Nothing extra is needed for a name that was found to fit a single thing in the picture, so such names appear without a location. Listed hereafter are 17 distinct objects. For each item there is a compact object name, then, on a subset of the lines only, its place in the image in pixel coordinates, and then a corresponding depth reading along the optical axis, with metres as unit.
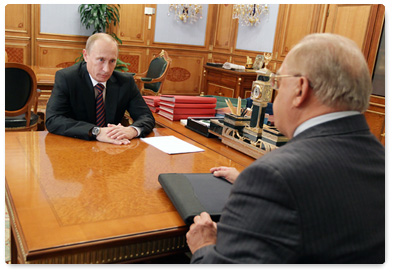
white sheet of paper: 1.90
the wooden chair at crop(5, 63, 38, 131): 3.27
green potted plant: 6.66
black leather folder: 1.19
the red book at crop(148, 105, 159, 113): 2.76
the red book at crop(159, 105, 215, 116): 2.55
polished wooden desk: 1.04
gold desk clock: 1.90
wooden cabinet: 6.00
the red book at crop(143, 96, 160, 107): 2.76
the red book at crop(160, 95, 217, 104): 2.51
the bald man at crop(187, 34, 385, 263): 0.83
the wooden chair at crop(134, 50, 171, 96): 5.73
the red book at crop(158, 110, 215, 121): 2.57
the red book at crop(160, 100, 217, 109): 2.53
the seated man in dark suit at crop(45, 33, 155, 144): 2.22
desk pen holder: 2.04
